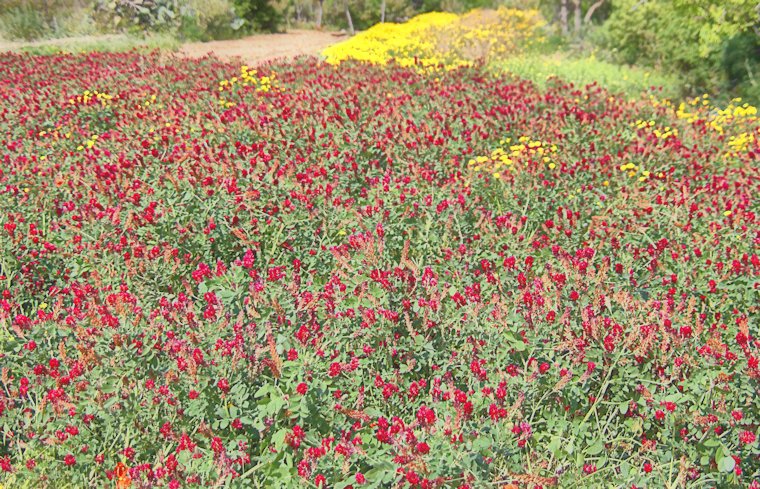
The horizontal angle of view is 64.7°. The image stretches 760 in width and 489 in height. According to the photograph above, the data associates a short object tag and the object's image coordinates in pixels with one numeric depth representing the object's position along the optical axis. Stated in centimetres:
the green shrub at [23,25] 2200
